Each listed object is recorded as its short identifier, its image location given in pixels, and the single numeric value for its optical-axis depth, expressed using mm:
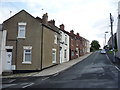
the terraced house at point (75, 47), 21856
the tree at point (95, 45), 58628
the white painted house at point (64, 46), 17516
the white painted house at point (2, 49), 11464
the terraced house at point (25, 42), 11649
